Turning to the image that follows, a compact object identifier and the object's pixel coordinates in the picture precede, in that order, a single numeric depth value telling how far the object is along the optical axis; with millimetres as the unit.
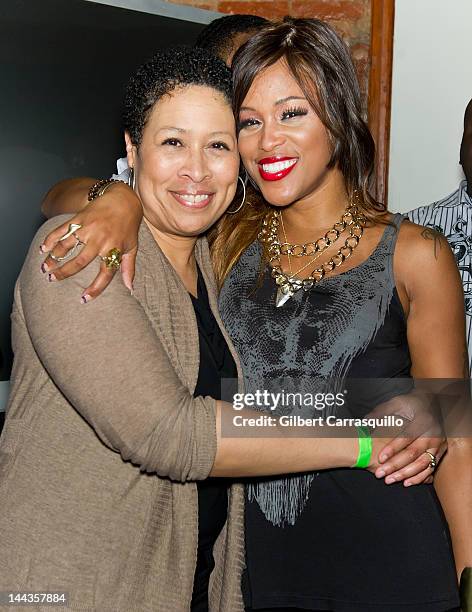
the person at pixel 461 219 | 2295
